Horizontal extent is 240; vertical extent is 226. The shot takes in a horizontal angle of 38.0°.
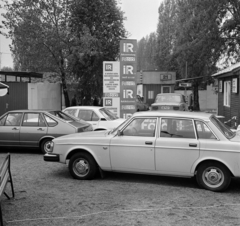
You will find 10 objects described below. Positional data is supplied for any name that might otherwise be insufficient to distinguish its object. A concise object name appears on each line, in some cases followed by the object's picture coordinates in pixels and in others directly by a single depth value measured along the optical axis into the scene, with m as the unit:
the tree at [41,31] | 21.42
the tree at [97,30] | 22.08
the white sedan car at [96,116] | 11.68
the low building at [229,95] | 16.02
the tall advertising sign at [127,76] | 15.47
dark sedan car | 9.89
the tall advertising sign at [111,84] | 15.47
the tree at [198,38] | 28.55
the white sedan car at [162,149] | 6.13
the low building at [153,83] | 41.00
